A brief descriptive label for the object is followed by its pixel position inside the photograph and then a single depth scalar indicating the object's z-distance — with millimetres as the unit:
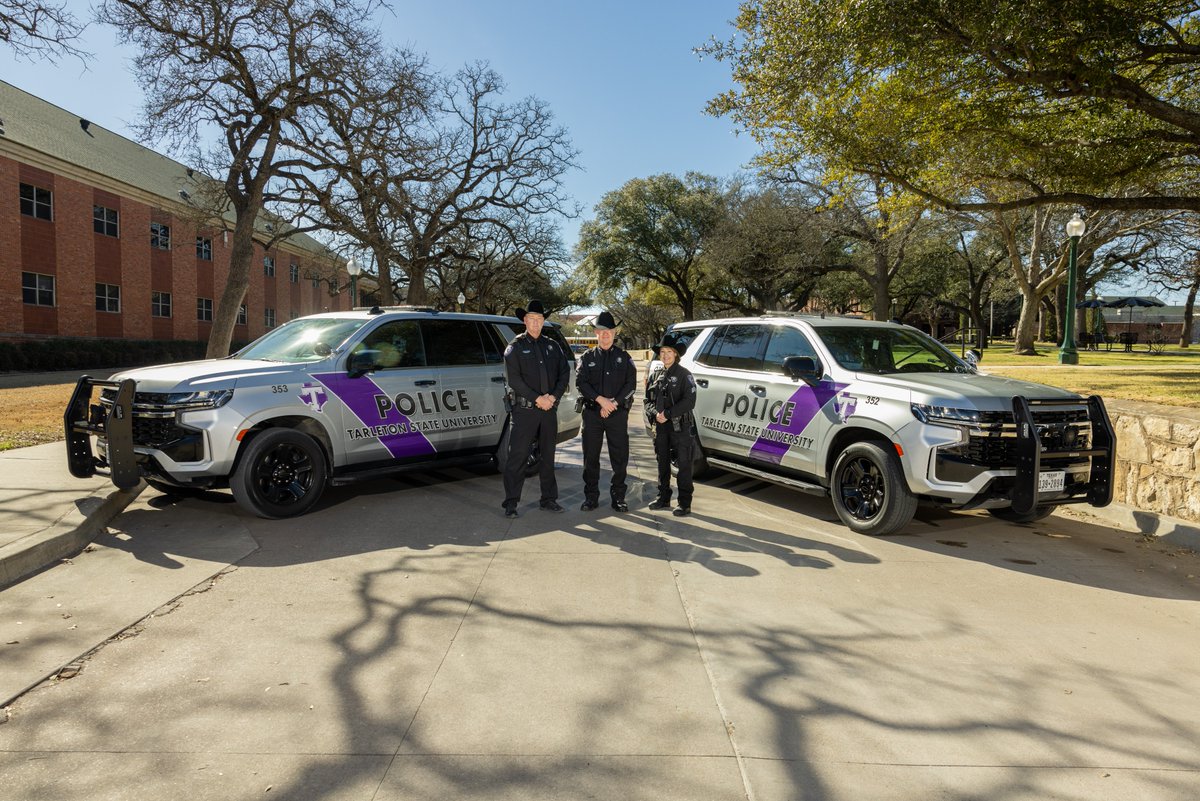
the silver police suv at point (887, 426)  5668
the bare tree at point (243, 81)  16922
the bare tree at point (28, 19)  10031
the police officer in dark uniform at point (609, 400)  7051
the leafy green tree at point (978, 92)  9320
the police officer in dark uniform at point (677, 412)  6883
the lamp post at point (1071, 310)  17188
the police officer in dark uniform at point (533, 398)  6805
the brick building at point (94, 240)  27359
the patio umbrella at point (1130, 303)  38812
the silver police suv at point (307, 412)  6062
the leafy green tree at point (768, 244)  31859
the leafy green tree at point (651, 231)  40375
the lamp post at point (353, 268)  23562
